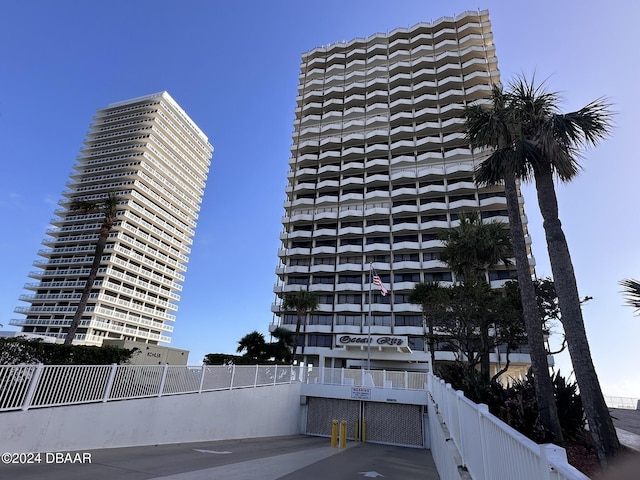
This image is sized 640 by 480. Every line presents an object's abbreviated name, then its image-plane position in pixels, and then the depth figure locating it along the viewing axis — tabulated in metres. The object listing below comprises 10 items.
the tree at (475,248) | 30.21
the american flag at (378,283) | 28.60
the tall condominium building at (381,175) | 50.88
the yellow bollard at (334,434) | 17.54
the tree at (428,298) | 25.06
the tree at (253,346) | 38.03
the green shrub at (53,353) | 11.28
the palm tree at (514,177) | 11.44
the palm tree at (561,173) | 9.21
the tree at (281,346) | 39.31
